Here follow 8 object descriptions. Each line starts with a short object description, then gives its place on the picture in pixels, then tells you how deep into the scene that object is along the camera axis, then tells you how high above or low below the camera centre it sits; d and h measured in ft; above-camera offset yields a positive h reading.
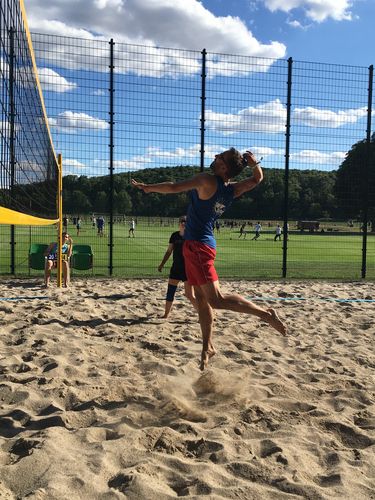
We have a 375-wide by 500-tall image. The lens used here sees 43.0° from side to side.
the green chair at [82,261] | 35.71 -3.36
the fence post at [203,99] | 37.85 +9.53
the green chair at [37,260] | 35.17 -3.30
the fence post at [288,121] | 38.99 +8.21
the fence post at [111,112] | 36.42 +8.01
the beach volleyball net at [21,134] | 14.33 +3.25
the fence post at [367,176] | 40.06 +4.06
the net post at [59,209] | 28.99 +0.42
